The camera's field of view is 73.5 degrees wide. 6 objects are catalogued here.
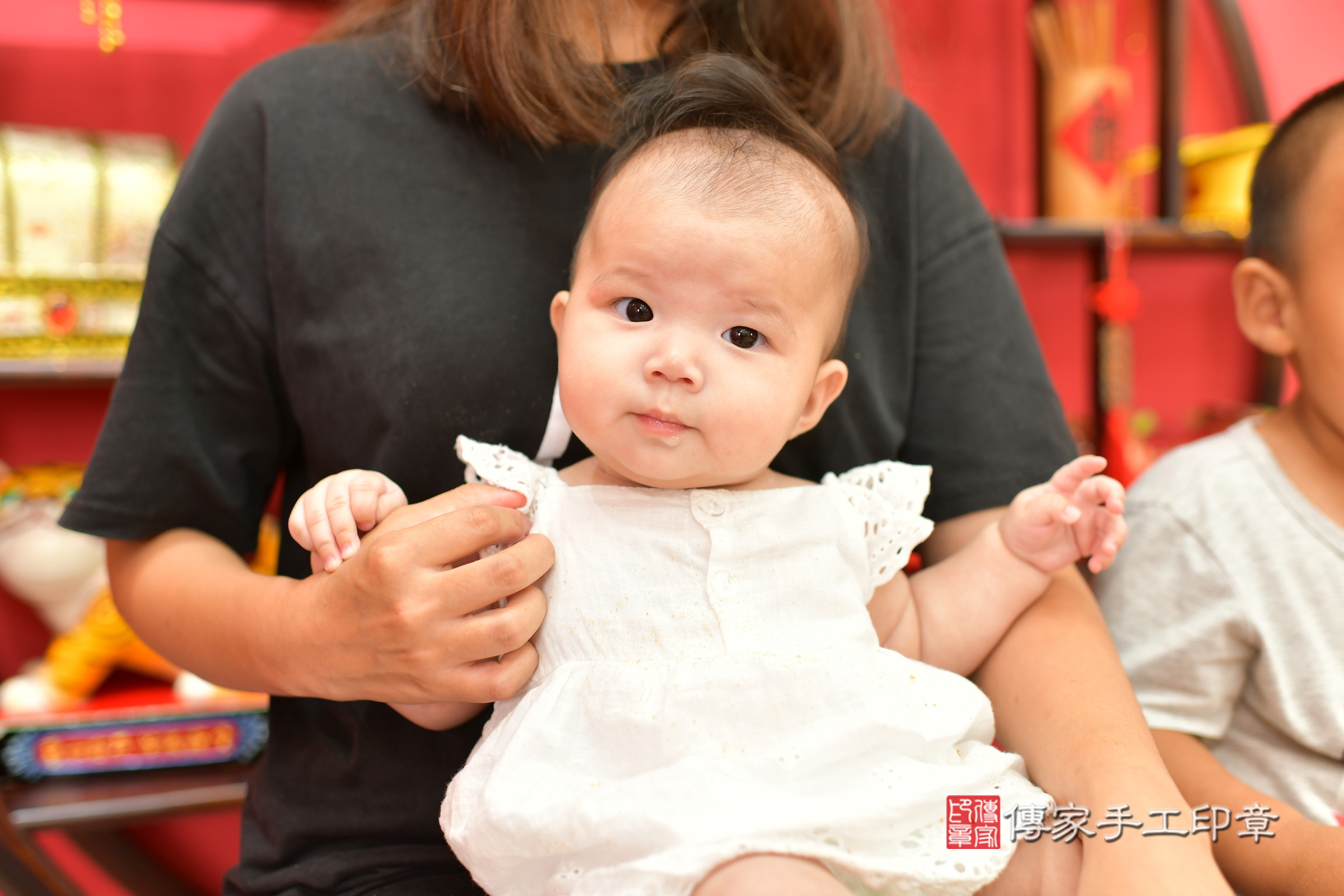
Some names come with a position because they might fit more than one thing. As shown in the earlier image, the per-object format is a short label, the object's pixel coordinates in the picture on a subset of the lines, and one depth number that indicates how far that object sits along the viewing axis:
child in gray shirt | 0.96
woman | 0.83
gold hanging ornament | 1.80
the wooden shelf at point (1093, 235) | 2.18
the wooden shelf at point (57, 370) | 1.54
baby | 0.65
